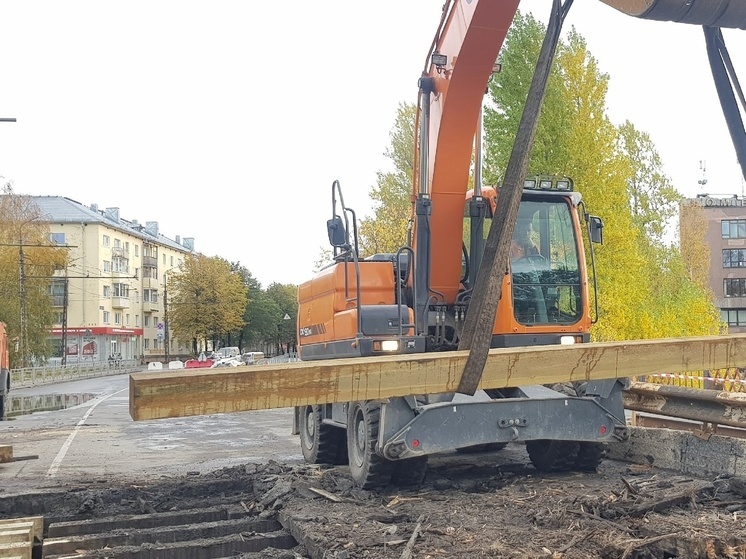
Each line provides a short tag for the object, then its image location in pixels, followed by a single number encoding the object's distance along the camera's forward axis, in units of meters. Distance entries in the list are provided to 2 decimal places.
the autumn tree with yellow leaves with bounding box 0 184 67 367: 50.09
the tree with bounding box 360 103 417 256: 30.98
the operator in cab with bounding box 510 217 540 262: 8.30
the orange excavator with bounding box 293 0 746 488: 7.15
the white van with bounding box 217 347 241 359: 56.78
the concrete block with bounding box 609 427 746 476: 6.93
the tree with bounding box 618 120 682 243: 36.50
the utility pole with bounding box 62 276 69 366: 56.56
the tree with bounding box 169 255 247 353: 79.38
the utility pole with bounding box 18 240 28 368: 47.12
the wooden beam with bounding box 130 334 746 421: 3.05
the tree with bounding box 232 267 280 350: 90.56
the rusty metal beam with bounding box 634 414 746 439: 7.50
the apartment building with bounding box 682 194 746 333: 68.81
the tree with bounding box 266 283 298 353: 97.19
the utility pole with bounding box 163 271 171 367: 75.43
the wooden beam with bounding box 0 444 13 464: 11.12
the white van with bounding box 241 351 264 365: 56.41
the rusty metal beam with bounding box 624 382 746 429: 7.02
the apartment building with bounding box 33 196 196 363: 79.94
